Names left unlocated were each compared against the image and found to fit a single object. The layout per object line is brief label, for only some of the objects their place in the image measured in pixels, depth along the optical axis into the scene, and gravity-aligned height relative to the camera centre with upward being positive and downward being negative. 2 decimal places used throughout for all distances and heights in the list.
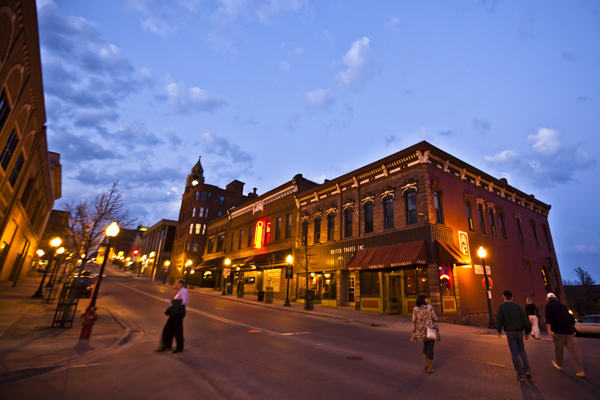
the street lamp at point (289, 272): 24.32 +1.33
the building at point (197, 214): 53.97 +12.96
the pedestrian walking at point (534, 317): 13.12 -0.59
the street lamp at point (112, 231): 10.66 +1.70
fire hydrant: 8.98 -1.37
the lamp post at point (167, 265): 56.29 +3.11
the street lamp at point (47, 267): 19.45 +0.41
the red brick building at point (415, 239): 18.41 +4.22
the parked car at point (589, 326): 16.12 -1.02
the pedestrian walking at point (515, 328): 6.12 -0.53
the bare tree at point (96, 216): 19.58 +4.21
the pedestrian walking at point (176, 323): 7.84 -1.06
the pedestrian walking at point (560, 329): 6.74 -0.54
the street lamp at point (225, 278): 33.89 +0.85
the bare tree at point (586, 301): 48.47 +0.81
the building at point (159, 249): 66.06 +7.31
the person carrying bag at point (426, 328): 6.59 -0.68
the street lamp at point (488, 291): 15.99 +0.49
